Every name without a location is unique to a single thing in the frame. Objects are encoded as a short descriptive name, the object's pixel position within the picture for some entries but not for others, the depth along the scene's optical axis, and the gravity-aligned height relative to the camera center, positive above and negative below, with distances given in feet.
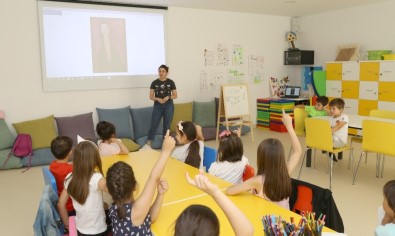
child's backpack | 17.54 -3.12
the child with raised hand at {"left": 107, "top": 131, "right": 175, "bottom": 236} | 5.90 -1.99
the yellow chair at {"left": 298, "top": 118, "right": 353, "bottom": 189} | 14.42 -2.34
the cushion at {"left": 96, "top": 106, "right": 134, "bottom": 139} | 20.80 -2.13
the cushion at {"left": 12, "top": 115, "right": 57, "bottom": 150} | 18.28 -2.42
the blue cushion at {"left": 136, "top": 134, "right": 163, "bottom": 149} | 21.07 -3.54
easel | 23.66 -1.64
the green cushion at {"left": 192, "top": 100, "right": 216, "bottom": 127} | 23.90 -2.22
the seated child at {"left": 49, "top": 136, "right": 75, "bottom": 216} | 8.85 -2.02
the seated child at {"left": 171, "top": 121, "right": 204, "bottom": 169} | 10.22 -1.87
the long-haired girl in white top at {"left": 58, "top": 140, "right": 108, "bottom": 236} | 7.23 -2.20
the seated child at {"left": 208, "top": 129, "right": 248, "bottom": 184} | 8.93 -2.04
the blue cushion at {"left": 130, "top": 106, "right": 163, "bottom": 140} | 21.75 -2.43
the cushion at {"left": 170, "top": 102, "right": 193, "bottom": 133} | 22.99 -2.06
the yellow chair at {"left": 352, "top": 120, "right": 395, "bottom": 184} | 13.17 -2.21
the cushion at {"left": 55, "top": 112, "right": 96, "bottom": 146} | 19.33 -2.37
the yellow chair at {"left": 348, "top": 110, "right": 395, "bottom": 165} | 16.62 -1.72
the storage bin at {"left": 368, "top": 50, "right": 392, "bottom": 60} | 22.88 +1.56
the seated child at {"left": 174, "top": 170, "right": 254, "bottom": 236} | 3.57 -1.42
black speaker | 27.58 +1.72
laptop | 28.22 -1.01
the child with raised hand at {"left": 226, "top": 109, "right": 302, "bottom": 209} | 7.00 -1.94
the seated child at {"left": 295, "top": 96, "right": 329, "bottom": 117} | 17.53 -1.47
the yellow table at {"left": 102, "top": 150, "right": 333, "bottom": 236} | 5.99 -2.32
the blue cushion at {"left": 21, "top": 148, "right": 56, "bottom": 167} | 17.69 -3.74
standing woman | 20.62 -0.92
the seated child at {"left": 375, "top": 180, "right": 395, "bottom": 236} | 5.96 -2.10
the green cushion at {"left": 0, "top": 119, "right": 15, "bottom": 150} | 17.67 -2.63
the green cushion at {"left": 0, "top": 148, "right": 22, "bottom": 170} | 17.25 -3.75
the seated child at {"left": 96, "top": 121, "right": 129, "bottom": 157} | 11.53 -1.99
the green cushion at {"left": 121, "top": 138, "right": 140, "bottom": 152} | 20.01 -3.52
